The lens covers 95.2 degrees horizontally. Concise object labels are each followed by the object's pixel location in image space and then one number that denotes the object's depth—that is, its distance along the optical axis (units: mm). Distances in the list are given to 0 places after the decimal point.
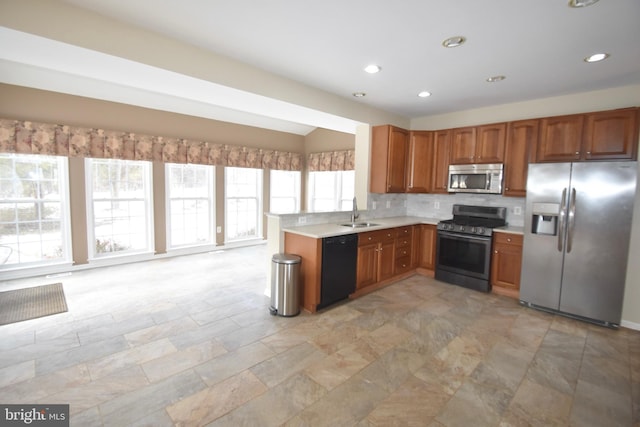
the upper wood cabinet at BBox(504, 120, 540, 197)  3914
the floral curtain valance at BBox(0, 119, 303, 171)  4047
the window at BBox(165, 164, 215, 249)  5680
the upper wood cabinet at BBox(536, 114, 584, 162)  3535
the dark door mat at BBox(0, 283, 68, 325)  3084
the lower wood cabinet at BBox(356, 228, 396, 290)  3830
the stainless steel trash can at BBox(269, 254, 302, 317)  3205
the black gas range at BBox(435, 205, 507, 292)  4078
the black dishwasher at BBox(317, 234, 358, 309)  3336
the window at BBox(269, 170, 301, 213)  7285
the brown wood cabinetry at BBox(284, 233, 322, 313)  3273
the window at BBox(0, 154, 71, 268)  4227
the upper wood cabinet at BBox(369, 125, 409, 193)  4621
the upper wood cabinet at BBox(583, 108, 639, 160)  3199
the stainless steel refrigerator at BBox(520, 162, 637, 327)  3082
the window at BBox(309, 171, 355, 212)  6918
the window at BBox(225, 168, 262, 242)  6527
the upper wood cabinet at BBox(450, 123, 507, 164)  4184
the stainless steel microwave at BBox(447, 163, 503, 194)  4191
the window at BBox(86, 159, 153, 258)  4859
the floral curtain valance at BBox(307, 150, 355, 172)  6590
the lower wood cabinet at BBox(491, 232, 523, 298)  3867
